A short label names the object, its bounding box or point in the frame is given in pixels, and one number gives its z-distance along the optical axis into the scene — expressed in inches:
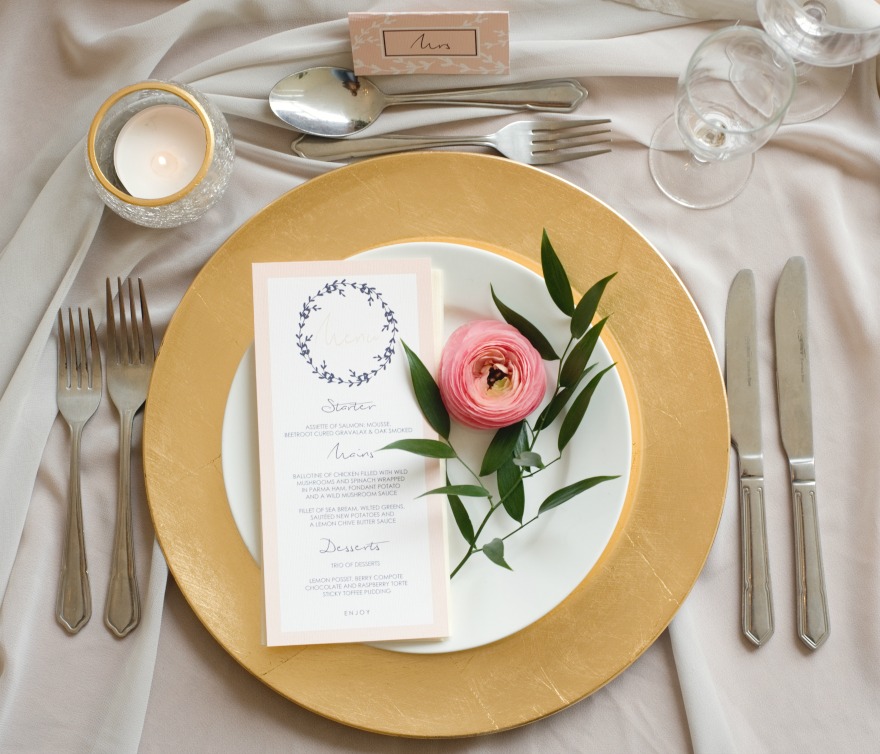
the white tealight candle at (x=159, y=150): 30.6
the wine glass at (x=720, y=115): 30.1
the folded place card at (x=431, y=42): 30.3
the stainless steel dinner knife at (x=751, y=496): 31.0
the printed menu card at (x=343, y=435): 28.6
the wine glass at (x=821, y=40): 28.5
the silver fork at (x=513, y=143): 32.0
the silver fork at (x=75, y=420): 30.9
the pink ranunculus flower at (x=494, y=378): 27.0
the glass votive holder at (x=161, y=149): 29.5
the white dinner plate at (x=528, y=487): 28.7
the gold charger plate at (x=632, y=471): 28.8
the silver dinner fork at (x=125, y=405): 30.7
